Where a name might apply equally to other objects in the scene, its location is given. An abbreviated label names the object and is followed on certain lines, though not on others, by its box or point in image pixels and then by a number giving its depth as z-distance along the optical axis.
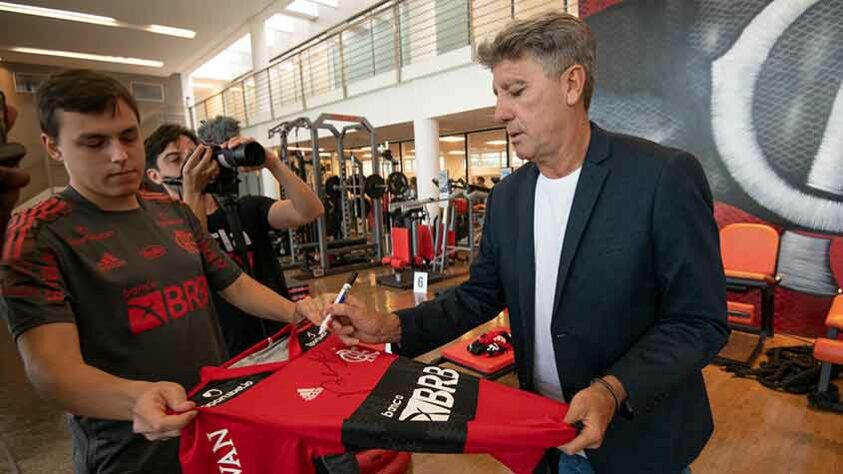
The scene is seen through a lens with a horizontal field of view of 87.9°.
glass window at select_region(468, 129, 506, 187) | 10.76
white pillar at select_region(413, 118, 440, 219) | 7.21
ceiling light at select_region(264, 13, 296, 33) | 11.31
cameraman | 1.80
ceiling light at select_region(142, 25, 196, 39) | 10.10
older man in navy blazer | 0.94
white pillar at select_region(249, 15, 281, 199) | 10.81
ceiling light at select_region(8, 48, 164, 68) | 10.67
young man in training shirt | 0.87
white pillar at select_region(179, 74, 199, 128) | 13.77
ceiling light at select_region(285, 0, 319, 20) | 10.34
